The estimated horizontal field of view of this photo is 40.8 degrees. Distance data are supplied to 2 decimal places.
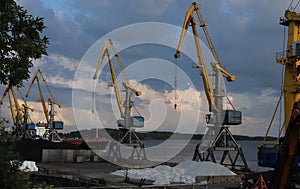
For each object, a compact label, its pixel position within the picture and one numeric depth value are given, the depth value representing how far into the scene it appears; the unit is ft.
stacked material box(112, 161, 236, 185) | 113.39
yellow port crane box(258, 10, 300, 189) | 127.28
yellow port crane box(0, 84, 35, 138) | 431.43
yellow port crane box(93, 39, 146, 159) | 241.35
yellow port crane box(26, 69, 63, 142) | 390.01
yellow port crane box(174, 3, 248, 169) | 186.19
